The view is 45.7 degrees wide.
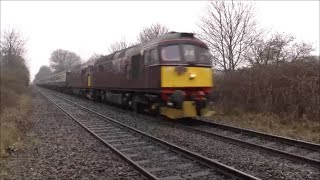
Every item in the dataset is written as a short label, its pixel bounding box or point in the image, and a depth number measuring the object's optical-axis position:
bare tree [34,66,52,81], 146.74
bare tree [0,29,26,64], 52.21
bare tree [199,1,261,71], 24.14
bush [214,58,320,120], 13.91
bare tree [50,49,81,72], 121.44
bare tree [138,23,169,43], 47.78
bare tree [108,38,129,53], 66.59
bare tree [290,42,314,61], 17.06
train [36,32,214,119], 13.57
